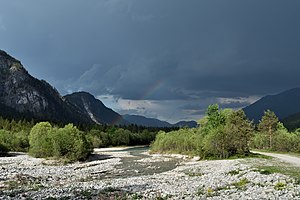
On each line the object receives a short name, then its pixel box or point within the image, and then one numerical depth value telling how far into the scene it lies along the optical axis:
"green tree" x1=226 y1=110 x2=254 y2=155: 79.34
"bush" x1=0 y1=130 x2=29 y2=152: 127.56
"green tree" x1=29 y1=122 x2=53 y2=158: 93.81
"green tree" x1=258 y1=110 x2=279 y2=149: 126.75
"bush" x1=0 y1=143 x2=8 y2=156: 109.69
